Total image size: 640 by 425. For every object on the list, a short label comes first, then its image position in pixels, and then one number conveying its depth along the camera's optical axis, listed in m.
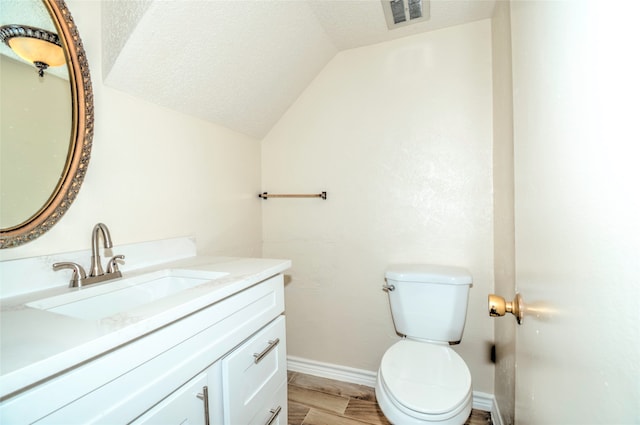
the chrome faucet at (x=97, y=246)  1.00
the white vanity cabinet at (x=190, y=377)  0.53
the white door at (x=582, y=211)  0.29
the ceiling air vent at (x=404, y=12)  1.47
